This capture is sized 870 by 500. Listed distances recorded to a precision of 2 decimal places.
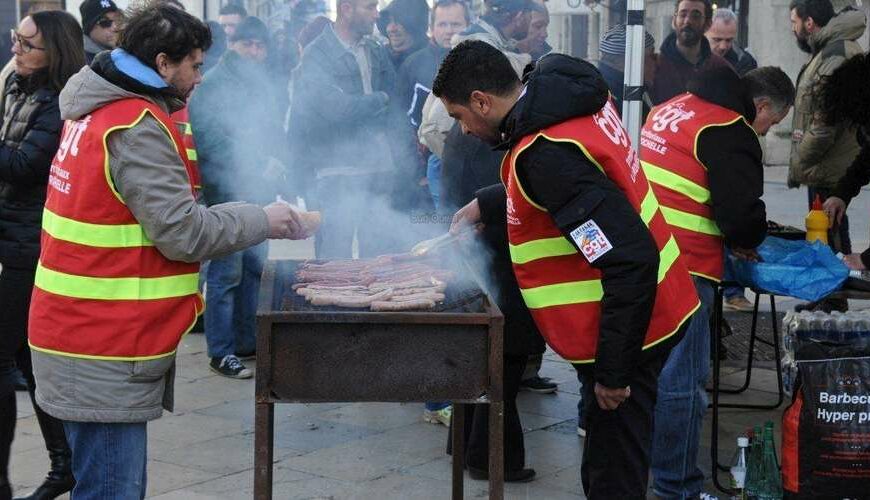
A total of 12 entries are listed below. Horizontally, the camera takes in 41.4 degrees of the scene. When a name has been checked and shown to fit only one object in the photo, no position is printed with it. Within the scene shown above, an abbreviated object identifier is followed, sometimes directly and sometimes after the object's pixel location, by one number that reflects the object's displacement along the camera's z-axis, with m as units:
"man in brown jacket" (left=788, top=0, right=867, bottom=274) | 7.73
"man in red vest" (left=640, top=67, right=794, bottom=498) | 4.43
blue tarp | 4.75
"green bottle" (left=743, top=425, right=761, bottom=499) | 4.85
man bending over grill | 3.34
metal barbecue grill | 3.76
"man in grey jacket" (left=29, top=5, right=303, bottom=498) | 3.42
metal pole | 5.42
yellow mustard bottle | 5.23
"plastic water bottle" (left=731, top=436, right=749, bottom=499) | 4.96
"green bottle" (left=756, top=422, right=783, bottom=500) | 4.80
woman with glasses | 4.67
